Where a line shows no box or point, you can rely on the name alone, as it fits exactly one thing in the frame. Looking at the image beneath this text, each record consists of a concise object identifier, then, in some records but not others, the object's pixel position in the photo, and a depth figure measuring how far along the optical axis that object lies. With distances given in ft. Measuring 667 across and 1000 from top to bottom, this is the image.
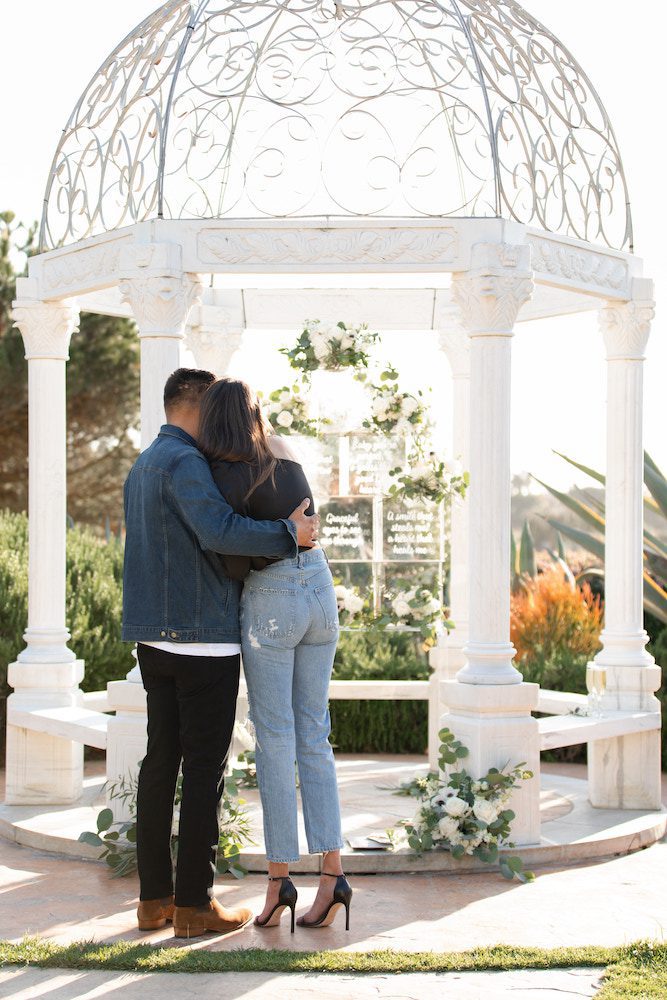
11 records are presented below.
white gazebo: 19.52
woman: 14.82
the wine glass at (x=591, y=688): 22.59
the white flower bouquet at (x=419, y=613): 23.80
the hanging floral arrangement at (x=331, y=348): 24.03
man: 14.55
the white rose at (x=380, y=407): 24.44
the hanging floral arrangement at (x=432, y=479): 23.89
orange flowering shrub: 34.01
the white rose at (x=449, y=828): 18.22
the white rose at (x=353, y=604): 24.00
